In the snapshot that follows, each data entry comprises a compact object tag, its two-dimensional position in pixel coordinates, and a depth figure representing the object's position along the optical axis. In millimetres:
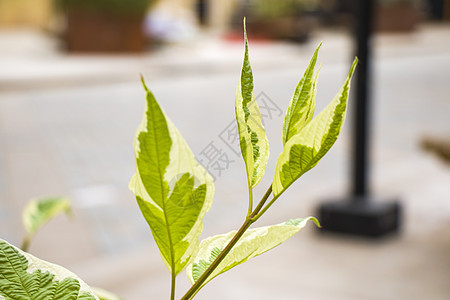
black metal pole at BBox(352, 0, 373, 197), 3043
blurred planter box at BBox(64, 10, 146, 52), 14141
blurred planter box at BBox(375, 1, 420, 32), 17906
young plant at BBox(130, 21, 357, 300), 286
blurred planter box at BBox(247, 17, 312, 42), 16062
